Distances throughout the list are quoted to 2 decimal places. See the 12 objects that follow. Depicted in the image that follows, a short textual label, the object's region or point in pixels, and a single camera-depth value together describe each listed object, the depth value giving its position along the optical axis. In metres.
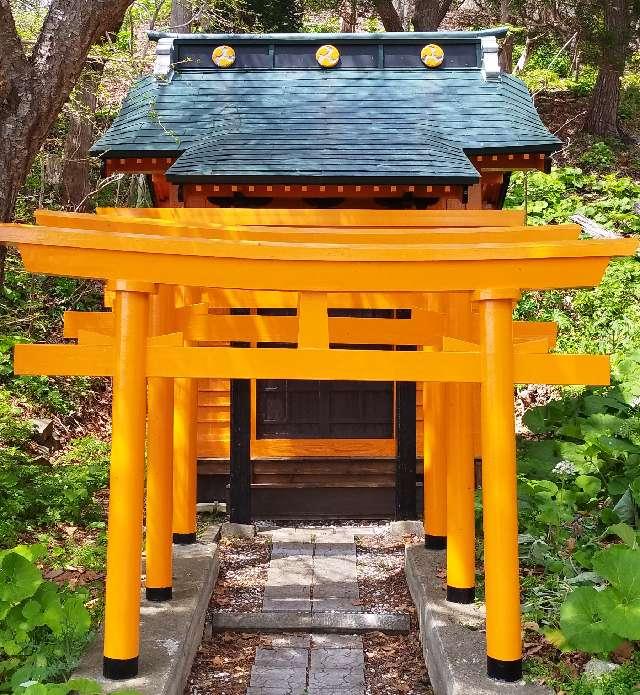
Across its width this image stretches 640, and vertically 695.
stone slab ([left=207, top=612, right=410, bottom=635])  5.66
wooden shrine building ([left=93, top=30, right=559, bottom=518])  5.93
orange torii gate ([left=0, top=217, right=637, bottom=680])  3.69
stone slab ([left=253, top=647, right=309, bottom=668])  5.09
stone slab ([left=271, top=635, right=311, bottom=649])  5.42
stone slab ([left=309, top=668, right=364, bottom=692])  4.78
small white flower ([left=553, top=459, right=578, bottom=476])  6.46
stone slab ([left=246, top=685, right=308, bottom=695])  4.67
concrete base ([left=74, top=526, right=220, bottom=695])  4.00
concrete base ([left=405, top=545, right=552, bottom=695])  3.91
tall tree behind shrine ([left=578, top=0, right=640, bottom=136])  16.02
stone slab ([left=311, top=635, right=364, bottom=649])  5.41
